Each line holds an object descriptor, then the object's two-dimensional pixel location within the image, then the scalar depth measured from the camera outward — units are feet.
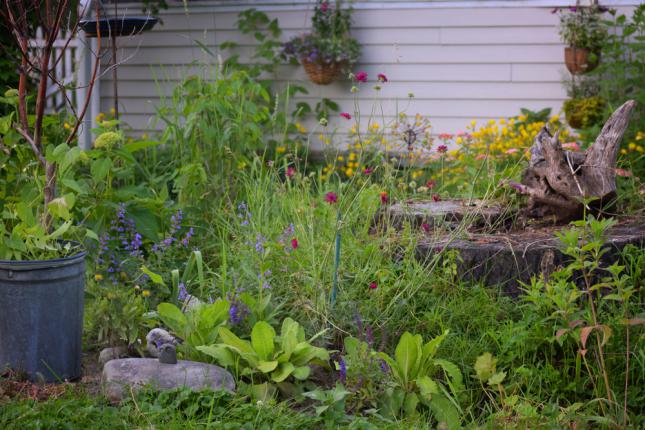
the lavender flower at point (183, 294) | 11.79
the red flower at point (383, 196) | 12.54
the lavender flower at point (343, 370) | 10.08
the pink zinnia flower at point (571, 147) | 16.63
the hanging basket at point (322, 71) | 24.58
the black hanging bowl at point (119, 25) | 14.89
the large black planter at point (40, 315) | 10.26
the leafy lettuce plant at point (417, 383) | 9.77
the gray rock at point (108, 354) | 11.12
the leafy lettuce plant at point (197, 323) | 10.80
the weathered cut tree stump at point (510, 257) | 12.29
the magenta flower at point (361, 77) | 12.47
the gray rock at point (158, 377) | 9.85
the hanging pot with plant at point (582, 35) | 22.89
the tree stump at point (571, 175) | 13.60
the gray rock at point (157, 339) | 11.01
